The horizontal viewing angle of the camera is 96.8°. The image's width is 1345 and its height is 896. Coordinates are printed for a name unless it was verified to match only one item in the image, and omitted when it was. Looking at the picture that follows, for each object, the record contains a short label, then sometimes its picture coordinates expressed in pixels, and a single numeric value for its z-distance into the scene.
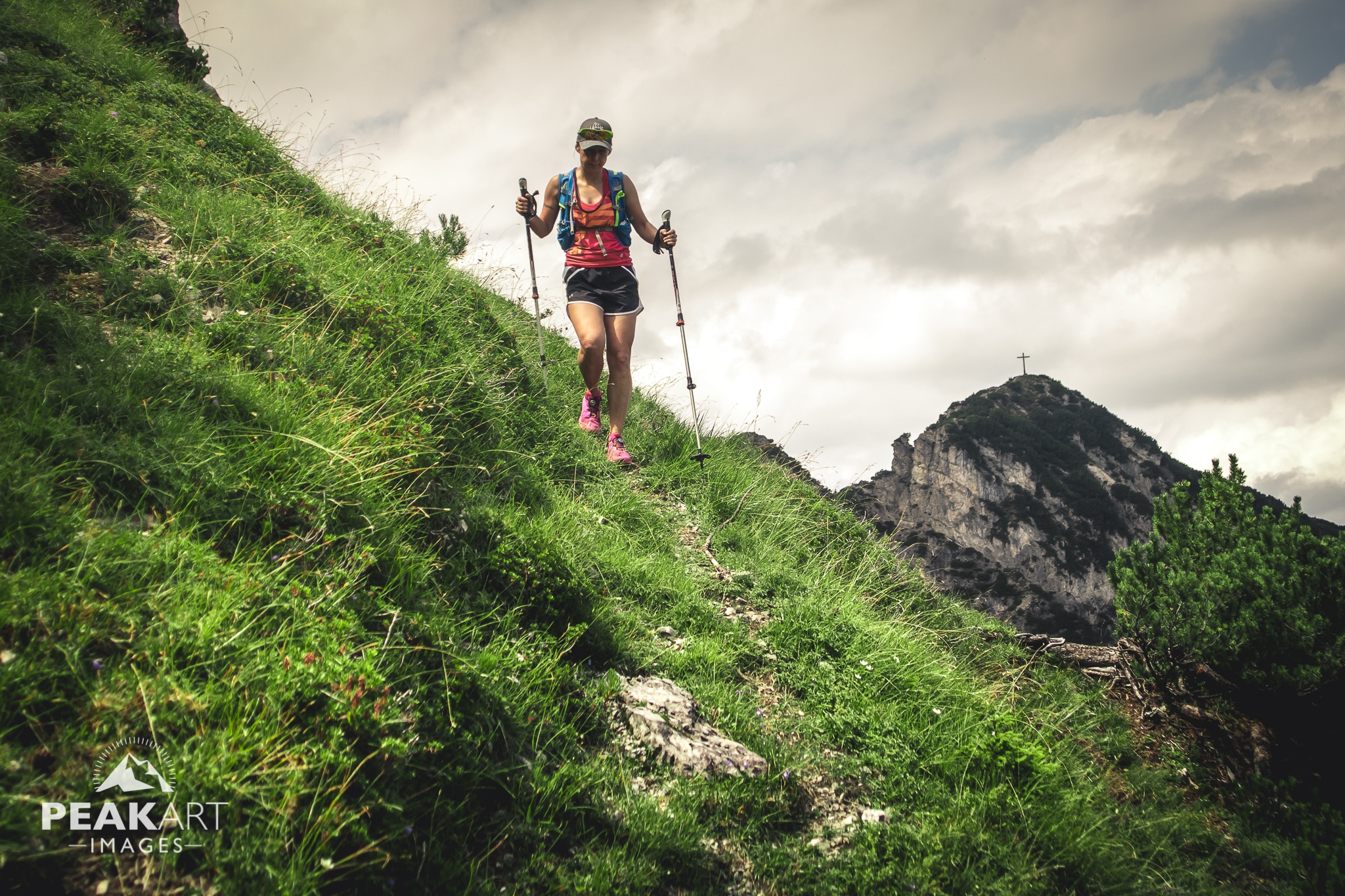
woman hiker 6.55
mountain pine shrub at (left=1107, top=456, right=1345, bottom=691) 5.61
